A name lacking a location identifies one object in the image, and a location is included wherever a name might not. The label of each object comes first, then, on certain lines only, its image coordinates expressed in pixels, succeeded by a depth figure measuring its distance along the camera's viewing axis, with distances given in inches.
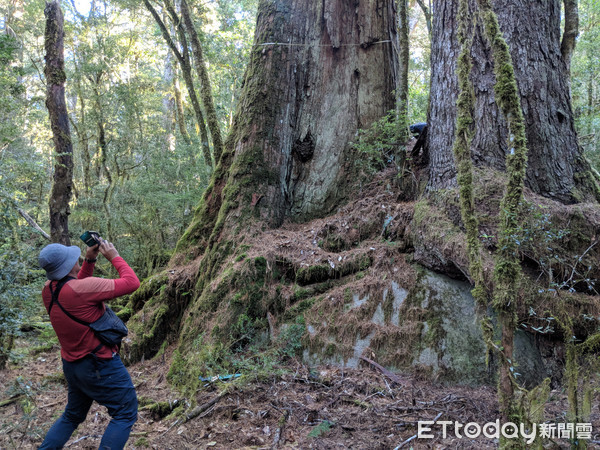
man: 131.3
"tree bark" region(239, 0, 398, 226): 275.9
